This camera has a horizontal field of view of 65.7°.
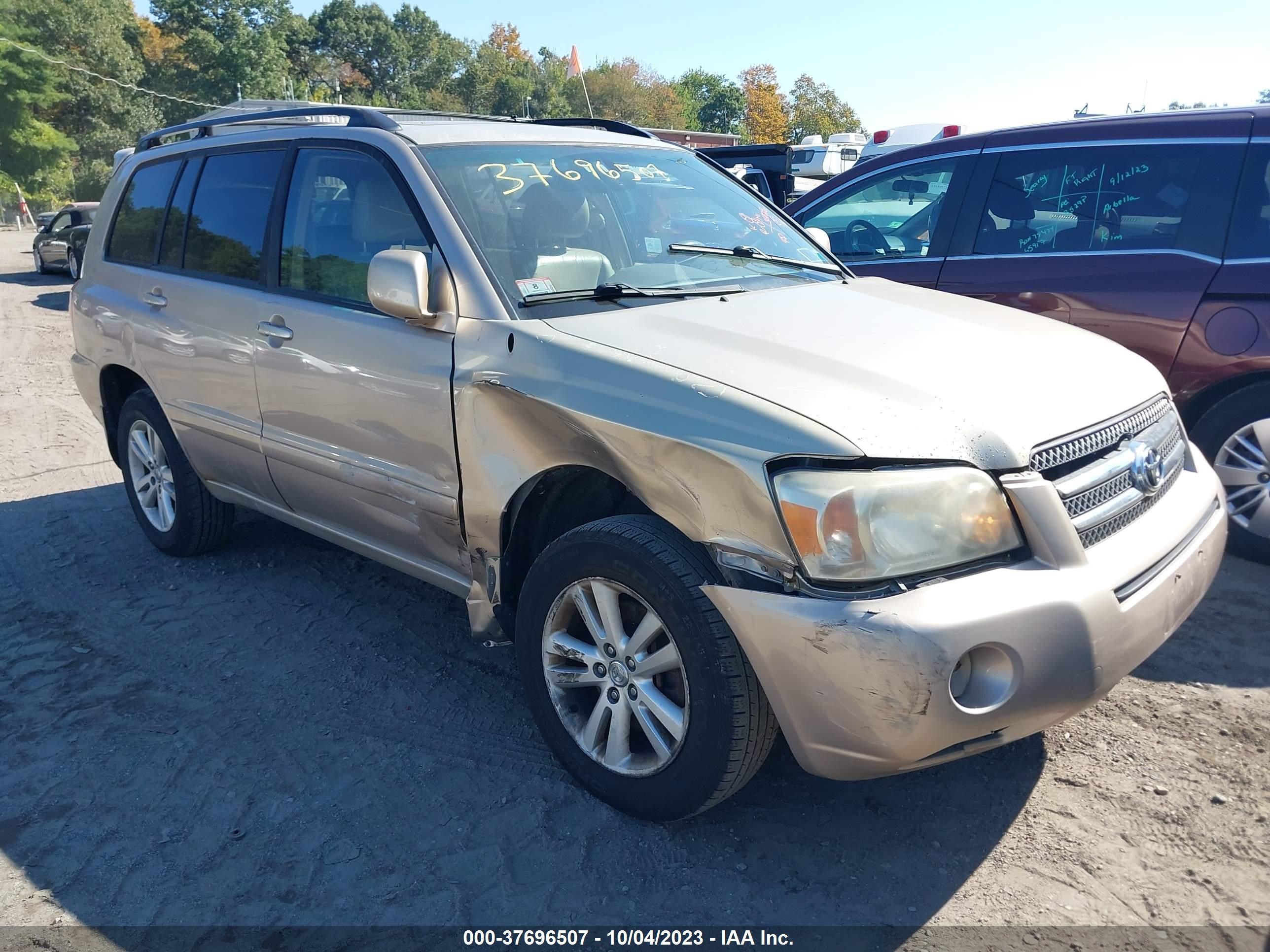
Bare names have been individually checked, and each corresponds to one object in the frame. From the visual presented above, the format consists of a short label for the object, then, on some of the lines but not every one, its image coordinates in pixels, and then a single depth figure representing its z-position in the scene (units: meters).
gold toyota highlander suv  2.27
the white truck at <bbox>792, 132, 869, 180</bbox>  16.97
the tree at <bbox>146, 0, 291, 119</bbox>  64.31
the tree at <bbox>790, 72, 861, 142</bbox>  83.31
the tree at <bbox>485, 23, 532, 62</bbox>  90.56
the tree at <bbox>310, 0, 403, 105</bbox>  81.00
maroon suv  4.23
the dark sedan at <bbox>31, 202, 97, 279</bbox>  19.77
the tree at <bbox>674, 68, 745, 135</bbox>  85.00
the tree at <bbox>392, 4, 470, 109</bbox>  84.44
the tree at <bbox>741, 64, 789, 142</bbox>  82.62
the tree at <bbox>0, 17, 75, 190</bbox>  53.06
